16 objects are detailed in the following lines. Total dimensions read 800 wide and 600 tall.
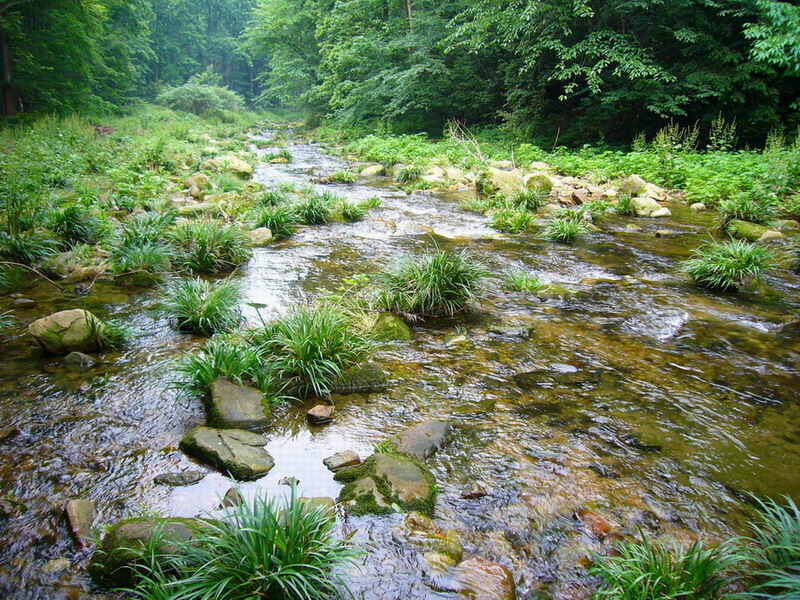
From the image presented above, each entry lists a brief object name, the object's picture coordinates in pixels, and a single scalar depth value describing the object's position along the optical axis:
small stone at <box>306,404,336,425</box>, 3.54
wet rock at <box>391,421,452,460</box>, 3.14
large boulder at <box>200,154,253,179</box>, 13.77
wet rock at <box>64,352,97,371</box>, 3.98
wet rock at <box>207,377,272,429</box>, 3.34
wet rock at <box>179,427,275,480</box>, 2.92
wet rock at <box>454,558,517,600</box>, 2.17
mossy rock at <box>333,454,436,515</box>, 2.67
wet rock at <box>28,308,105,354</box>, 4.04
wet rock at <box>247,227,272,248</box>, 8.16
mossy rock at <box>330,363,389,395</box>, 3.95
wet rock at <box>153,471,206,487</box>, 2.78
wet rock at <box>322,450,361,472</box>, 3.03
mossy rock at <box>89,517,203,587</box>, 2.12
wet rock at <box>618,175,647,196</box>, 11.80
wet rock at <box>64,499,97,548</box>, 2.34
